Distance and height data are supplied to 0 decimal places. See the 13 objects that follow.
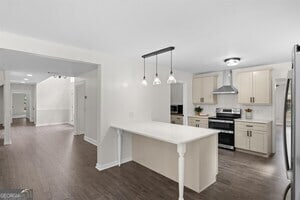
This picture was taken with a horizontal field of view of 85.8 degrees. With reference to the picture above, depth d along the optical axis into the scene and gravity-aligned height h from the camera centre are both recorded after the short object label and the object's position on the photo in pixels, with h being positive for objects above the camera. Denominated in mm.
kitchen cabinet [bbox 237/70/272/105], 4102 +320
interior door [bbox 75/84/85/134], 6054 -339
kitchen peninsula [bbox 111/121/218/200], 2316 -901
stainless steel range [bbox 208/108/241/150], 4493 -721
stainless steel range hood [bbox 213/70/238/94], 4703 +397
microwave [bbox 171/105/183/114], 6267 -383
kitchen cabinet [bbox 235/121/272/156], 3910 -961
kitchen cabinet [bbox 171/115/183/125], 5828 -732
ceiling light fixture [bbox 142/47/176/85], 2722 +885
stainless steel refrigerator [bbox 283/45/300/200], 1222 -211
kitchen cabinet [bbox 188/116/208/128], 5043 -706
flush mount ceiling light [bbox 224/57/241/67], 3596 +873
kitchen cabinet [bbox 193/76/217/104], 5199 +339
